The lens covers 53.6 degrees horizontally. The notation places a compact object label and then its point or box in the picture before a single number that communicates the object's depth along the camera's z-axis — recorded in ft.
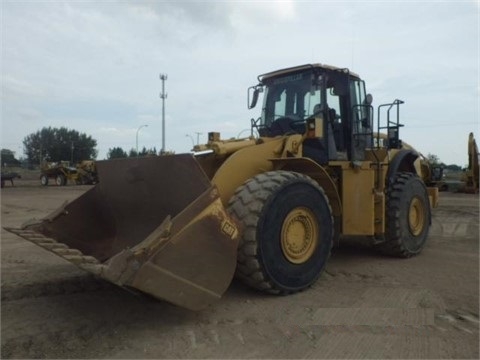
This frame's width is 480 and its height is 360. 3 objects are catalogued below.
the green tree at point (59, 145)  277.85
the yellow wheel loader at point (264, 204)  13.32
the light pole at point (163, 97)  140.32
